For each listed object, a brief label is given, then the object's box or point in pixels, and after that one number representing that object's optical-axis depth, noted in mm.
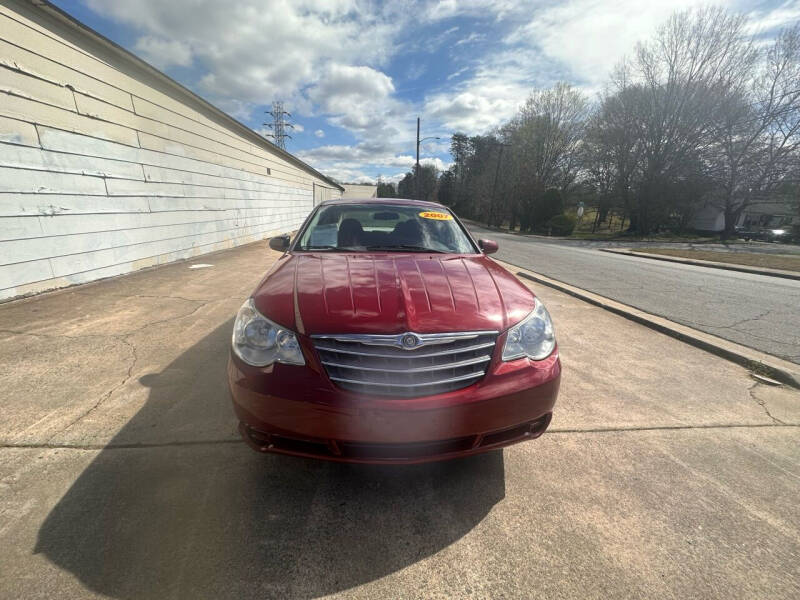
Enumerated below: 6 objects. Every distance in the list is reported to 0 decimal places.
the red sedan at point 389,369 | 1534
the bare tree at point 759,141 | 22203
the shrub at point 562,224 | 31578
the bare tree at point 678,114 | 23000
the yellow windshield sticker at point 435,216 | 3387
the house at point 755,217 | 36312
